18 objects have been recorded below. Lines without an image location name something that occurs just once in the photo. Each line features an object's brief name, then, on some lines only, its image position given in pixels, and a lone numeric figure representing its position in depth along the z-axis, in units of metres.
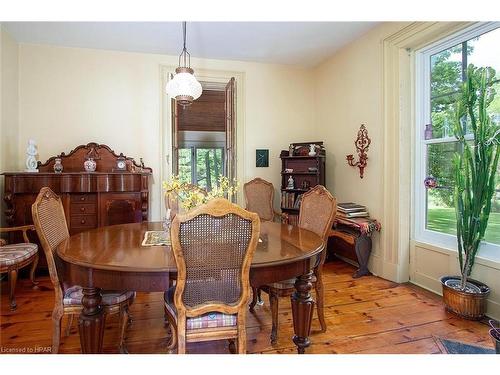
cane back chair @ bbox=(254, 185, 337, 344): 2.00
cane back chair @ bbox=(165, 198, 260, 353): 1.34
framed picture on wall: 4.43
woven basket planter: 2.28
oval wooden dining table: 1.41
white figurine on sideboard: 3.34
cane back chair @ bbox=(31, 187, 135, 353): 1.67
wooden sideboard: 3.19
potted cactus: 2.19
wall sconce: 3.51
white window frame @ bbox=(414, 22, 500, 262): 2.89
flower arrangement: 1.87
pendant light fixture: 2.42
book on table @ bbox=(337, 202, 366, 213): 3.48
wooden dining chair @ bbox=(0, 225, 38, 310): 2.49
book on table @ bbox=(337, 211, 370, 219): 3.45
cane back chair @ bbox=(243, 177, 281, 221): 3.93
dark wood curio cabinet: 3.98
